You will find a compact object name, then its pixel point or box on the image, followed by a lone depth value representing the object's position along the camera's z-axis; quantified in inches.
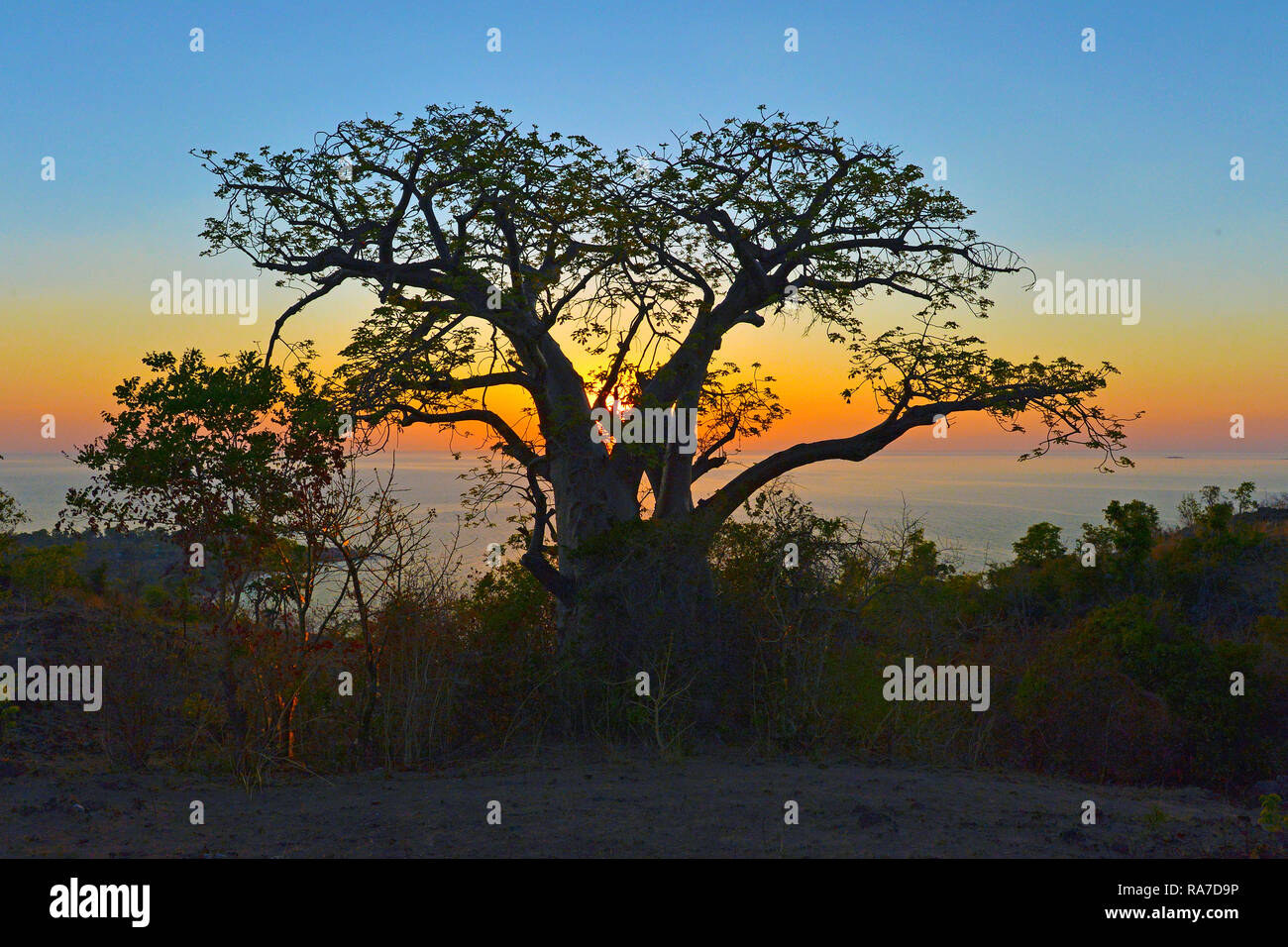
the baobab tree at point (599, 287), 443.8
